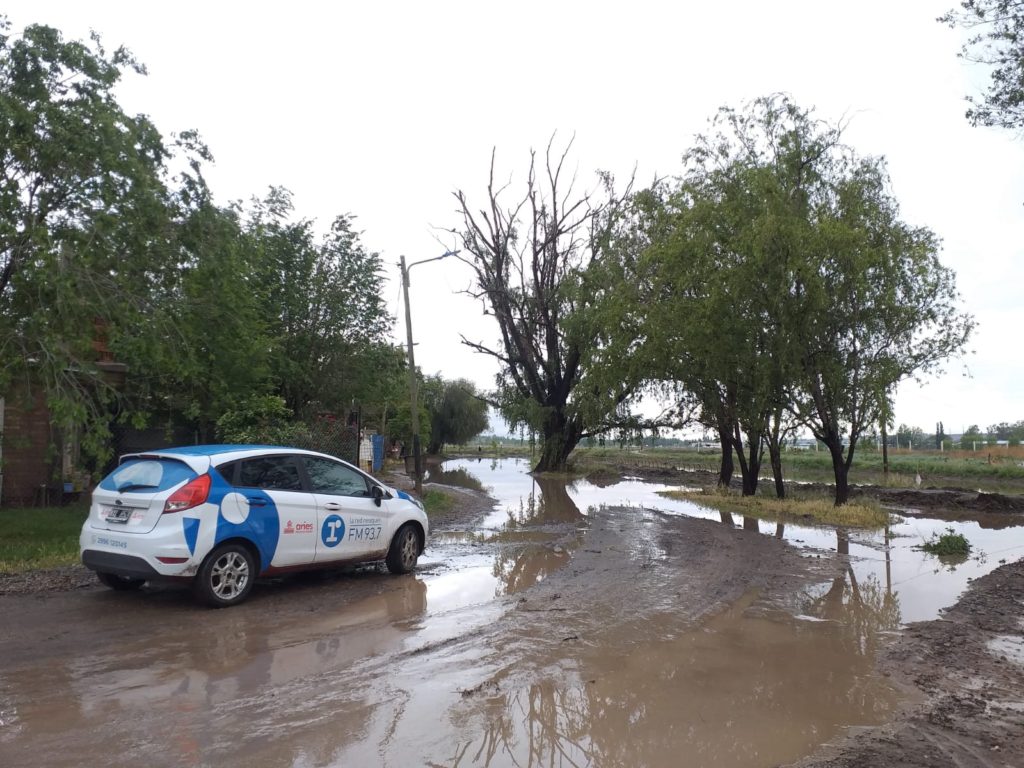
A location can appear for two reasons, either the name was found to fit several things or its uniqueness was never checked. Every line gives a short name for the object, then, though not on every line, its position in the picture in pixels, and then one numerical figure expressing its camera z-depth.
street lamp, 19.17
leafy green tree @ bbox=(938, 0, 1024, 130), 9.21
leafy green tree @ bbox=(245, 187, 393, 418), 19.44
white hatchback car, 7.12
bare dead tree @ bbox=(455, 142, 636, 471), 38.34
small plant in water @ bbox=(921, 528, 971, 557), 12.91
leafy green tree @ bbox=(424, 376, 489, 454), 62.91
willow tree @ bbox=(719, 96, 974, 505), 18.56
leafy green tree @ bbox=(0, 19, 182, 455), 9.50
